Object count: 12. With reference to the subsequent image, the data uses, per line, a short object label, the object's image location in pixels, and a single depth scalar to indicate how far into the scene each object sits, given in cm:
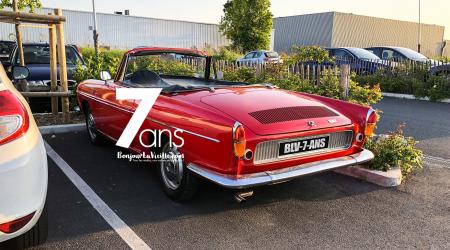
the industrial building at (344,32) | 4412
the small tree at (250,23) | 3109
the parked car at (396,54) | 1606
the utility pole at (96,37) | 2265
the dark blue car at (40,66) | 830
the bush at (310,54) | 1125
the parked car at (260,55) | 2087
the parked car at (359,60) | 1478
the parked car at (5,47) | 1620
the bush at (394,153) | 484
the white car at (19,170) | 237
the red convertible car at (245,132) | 336
